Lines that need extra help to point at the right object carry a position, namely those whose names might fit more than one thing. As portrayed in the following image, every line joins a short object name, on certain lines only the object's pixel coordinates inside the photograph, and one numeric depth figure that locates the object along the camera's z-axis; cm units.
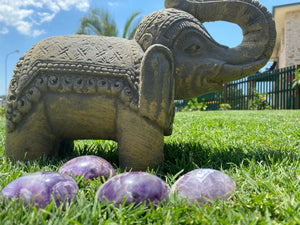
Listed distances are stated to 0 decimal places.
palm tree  986
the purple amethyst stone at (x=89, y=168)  27
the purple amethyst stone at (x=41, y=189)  20
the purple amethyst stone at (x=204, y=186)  22
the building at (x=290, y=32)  843
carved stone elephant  31
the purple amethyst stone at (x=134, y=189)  21
